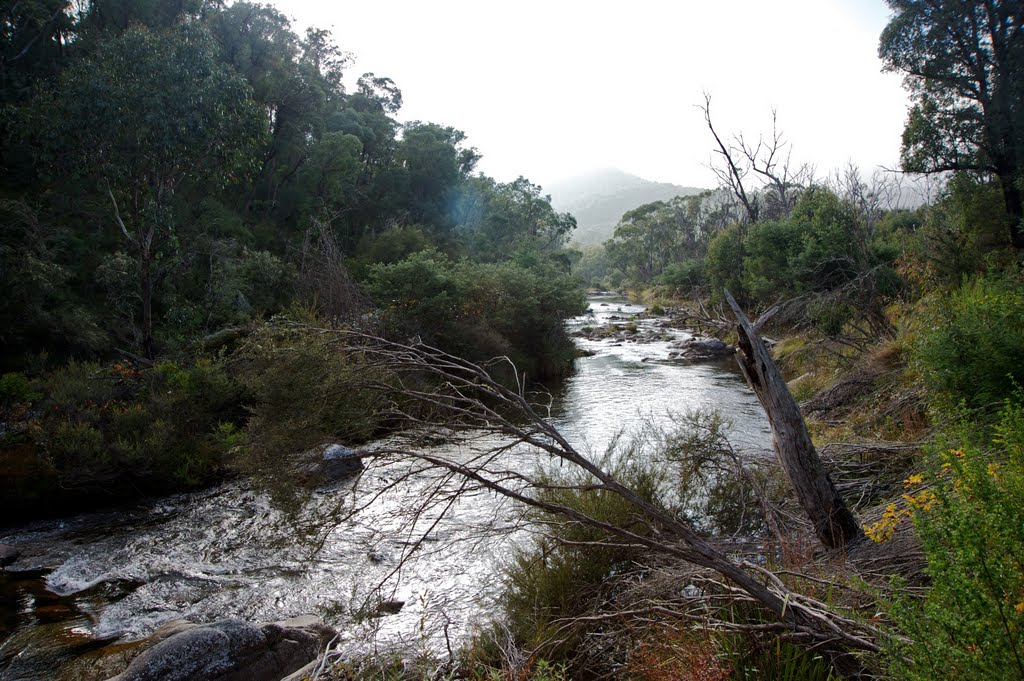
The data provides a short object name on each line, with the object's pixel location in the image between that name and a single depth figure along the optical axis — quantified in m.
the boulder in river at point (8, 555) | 7.54
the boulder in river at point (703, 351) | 24.34
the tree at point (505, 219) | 48.88
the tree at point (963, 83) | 16.44
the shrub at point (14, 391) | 10.84
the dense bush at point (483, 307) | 18.16
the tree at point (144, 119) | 13.68
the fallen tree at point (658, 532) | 3.21
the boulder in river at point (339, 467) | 9.54
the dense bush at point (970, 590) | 2.04
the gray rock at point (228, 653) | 4.79
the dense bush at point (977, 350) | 6.84
